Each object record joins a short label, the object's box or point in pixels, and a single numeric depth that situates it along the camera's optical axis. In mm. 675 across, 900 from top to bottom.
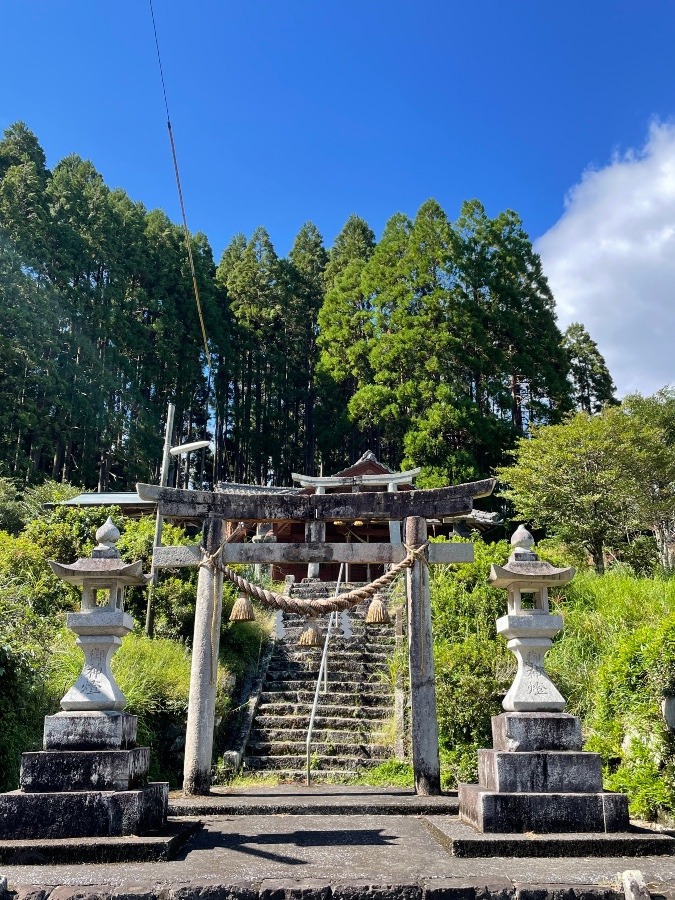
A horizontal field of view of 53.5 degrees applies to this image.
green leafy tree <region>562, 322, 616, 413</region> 33688
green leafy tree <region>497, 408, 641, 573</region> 18031
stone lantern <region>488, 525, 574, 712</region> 5953
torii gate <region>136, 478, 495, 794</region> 8531
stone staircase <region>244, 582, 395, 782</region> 10875
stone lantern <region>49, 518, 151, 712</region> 5926
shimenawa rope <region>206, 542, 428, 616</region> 8234
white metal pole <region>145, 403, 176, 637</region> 12328
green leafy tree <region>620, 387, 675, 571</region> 18266
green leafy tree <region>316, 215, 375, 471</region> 33188
